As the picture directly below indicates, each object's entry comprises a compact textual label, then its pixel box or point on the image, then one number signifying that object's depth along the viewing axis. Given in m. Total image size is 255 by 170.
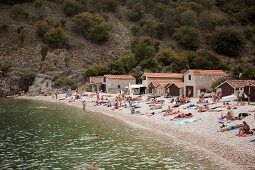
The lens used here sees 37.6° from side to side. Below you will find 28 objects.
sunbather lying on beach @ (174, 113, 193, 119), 37.79
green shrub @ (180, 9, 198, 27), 117.69
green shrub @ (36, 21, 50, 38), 101.72
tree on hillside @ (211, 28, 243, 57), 108.94
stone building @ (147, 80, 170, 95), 66.87
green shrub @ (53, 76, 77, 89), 85.88
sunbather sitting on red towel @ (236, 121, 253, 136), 26.22
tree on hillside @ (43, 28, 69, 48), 98.81
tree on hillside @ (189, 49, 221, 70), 89.75
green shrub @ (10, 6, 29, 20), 110.11
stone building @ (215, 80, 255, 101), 50.08
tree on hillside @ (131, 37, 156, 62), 97.94
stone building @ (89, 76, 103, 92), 81.06
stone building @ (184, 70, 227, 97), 60.44
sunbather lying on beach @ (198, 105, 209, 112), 39.25
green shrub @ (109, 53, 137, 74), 89.69
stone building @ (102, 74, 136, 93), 77.88
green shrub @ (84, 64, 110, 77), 88.12
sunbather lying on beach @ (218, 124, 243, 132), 28.64
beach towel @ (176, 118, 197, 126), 35.07
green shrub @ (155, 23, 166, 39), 114.16
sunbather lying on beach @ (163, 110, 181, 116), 40.44
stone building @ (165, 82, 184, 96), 62.00
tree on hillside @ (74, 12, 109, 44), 105.69
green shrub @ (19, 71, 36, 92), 88.12
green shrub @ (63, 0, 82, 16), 114.88
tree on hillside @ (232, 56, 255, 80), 63.38
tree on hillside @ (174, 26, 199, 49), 109.94
